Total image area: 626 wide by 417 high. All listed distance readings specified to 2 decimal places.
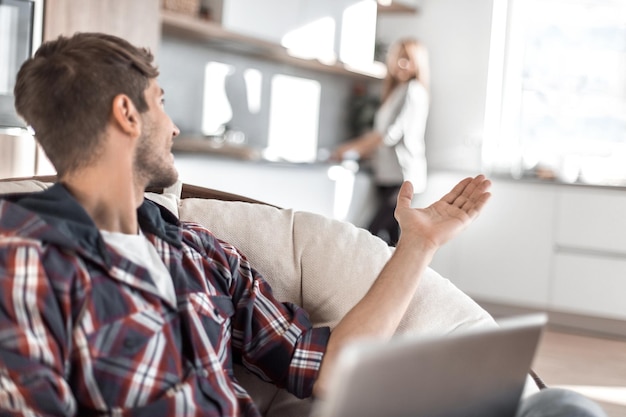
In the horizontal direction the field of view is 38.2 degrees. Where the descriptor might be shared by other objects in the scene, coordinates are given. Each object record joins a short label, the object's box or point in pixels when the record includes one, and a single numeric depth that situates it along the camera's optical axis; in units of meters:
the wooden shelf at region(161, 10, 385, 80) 4.58
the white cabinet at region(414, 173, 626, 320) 5.27
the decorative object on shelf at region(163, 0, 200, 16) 4.56
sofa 1.73
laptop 0.82
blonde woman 5.68
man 1.24
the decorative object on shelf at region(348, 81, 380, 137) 6.57
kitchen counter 4.48
